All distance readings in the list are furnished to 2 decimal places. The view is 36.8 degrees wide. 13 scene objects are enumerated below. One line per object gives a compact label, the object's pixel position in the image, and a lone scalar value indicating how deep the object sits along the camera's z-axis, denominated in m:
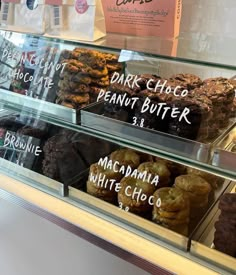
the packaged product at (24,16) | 1.22
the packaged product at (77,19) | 1.12
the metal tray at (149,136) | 0.86
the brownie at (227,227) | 0.86
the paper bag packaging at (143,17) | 1.13
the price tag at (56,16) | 1.18
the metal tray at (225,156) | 0.82
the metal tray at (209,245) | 0.83
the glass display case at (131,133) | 0.88
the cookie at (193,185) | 1.01
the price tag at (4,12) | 1.28
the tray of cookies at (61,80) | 1.12
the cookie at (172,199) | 0.94
